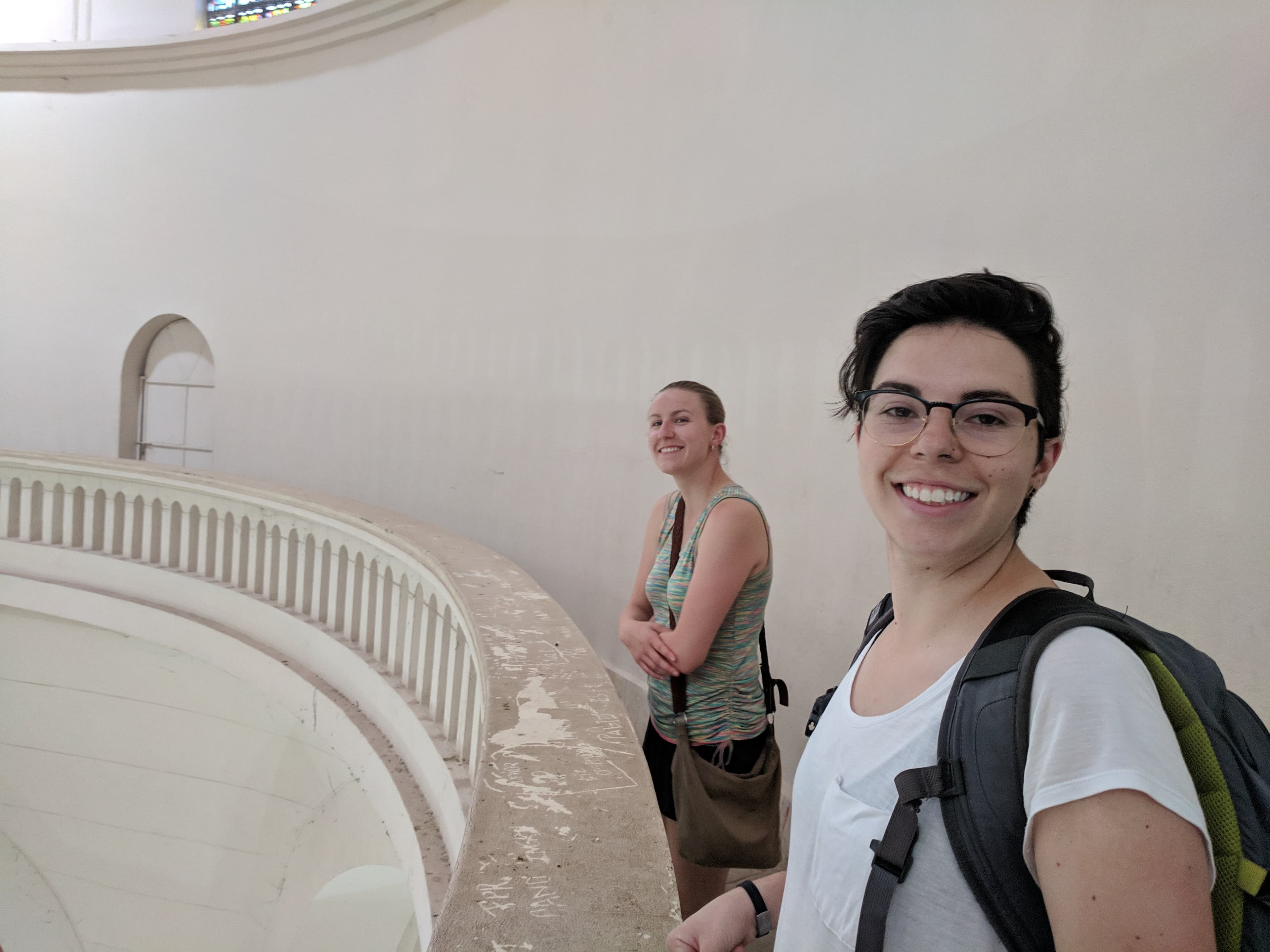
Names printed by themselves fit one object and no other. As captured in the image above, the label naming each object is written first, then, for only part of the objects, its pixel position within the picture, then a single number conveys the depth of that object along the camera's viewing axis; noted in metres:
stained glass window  10.48
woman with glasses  0.71
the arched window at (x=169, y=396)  10.09
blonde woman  2.27
